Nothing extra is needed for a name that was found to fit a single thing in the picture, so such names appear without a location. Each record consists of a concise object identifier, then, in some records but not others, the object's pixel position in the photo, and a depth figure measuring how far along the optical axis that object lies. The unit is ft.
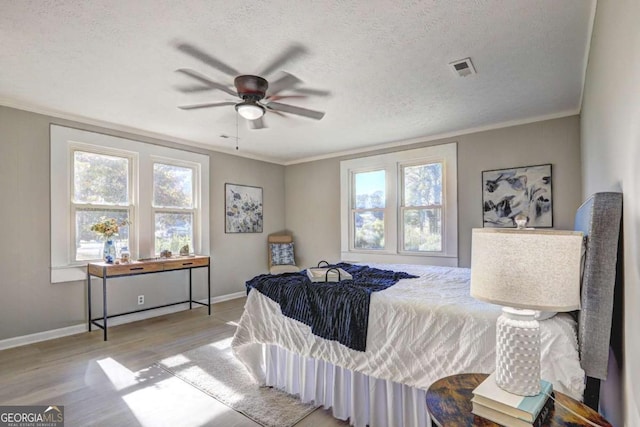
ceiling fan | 8.07
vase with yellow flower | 12.80
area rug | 7.27
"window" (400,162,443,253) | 15.75
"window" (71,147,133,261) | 13.06
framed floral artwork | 18.31
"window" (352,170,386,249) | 17.67
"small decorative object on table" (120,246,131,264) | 13.18
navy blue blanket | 6.69
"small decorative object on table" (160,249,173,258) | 14.78
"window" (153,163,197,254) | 15.47
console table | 12.07
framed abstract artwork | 12.98
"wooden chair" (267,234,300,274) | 19.98
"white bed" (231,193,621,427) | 4.12
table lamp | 3.38
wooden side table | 3.63
